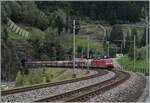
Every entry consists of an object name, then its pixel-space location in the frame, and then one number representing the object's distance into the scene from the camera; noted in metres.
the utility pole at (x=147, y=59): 70.92
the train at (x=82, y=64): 82.62
